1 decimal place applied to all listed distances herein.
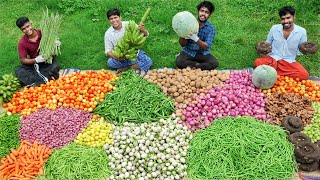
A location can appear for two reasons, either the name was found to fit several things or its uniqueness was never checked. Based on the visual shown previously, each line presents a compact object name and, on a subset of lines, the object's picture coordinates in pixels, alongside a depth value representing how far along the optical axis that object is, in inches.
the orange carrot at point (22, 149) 192.4
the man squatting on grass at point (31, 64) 245.6
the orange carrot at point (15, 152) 192.1
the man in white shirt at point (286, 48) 239.9
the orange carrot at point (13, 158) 190.0
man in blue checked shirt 237.9
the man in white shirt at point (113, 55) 247.9
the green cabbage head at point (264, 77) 220.2
